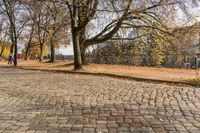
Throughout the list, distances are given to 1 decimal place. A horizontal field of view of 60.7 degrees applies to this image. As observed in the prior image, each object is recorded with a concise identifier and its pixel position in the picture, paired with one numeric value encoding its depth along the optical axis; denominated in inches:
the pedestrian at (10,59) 911.2
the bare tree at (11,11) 705.7
